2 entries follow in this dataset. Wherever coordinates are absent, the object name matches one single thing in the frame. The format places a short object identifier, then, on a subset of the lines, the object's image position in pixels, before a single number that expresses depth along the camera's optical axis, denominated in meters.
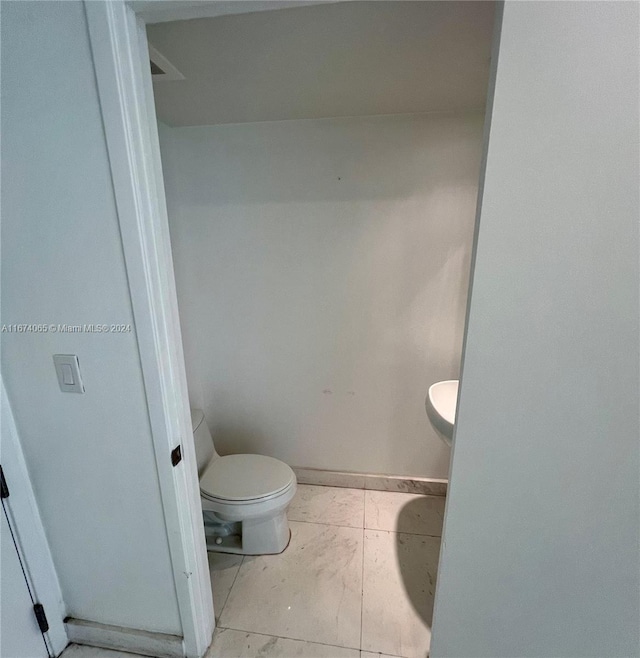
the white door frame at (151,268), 0.74
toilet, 1.47
